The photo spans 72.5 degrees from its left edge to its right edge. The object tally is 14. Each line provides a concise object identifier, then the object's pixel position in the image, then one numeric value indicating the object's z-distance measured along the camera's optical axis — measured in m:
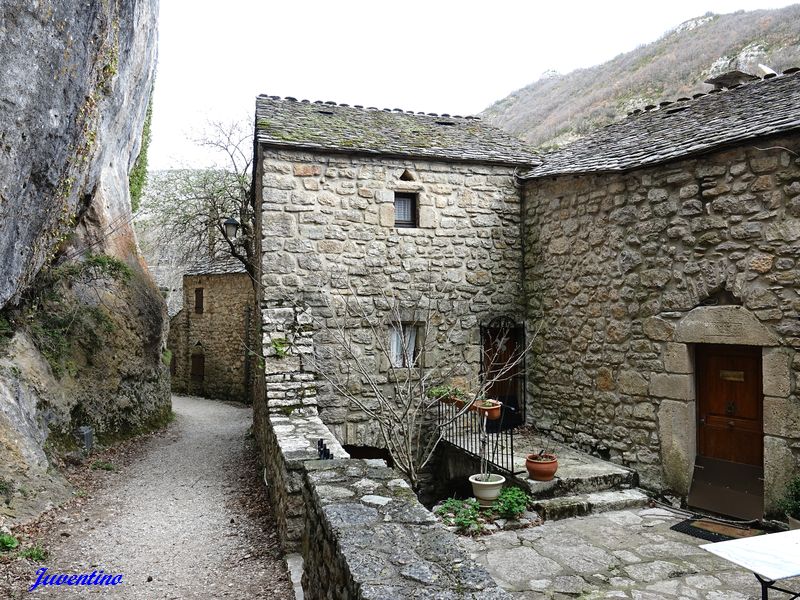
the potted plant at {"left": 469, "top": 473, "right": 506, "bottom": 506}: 6.06
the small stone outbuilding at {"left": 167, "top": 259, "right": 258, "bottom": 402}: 17.81
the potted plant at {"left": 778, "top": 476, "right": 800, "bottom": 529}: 5.10
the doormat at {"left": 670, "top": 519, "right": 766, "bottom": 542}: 5.41
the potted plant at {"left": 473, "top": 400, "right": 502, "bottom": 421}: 7.82
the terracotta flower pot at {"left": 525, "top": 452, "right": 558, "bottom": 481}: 6.25
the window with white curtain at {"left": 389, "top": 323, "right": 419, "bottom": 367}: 8.54
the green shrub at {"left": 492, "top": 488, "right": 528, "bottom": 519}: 5.88
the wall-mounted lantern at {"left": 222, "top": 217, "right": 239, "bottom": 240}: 11.46
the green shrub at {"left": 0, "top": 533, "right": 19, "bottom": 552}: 4.87
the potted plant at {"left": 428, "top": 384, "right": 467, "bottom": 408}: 7.92
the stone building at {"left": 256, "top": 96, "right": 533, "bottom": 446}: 7.89
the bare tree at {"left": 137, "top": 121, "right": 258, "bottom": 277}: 13.36
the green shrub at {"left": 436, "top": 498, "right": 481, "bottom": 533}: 5.62
